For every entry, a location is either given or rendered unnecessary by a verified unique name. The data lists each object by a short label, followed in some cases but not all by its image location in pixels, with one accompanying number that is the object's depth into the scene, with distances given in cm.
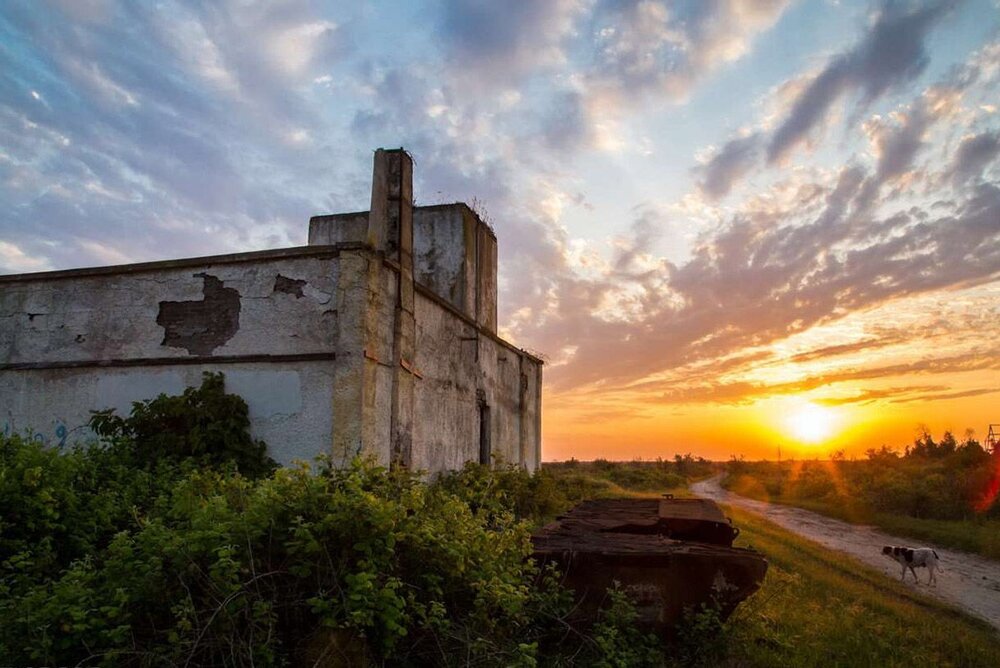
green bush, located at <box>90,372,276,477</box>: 848
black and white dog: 1210
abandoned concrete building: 882
